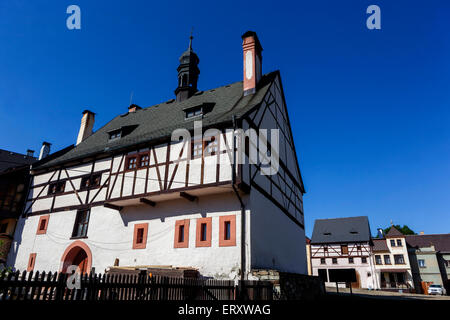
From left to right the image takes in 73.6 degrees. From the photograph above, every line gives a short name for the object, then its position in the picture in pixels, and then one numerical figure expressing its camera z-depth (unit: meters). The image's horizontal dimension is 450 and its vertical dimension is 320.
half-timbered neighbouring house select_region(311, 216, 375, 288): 38.78
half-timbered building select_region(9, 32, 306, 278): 12.78
